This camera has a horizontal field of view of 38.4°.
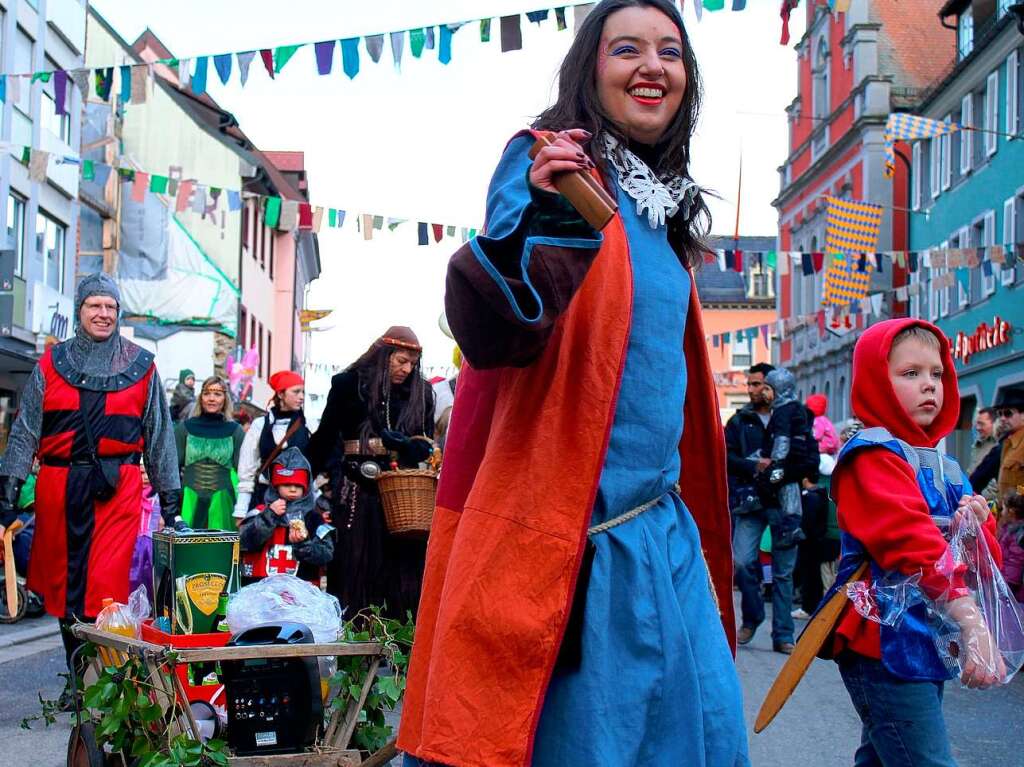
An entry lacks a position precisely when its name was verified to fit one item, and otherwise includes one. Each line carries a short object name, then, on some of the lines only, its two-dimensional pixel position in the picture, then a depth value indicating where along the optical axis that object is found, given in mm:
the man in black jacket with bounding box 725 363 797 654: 9914
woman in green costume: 10727
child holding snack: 8984
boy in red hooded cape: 3686
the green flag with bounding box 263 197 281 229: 18391
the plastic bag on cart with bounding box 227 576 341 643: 4707
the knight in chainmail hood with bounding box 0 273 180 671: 6168
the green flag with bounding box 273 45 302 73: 13062
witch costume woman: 7742
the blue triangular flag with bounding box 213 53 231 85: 13164
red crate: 4672
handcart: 4312
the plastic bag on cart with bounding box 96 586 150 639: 5020
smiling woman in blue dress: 2176
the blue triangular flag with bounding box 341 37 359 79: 12906
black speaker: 4551
